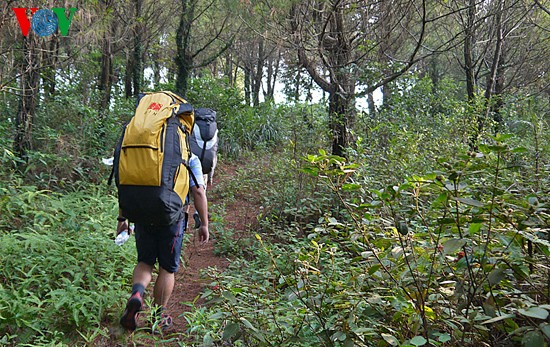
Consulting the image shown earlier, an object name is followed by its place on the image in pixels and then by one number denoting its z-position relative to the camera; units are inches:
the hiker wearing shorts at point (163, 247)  129.0
